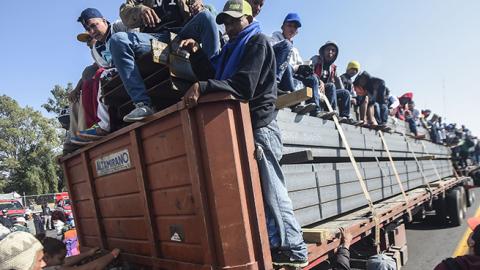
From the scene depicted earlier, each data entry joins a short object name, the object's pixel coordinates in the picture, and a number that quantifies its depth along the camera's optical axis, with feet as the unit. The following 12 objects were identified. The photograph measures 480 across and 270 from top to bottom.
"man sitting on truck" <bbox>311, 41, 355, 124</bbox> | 18.54
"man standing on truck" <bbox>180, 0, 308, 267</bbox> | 7.27
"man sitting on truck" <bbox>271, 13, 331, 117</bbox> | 12.14
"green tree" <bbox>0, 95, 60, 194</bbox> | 129.80
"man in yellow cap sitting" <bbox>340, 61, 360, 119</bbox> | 21.22
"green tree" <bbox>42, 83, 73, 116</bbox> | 151.94
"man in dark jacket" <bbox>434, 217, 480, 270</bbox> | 6.89
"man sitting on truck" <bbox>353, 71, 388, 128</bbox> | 22.24
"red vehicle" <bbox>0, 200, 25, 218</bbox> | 70.03
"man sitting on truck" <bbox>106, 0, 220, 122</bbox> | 8.77
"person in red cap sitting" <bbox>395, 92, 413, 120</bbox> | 35.09
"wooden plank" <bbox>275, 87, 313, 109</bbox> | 9.84
